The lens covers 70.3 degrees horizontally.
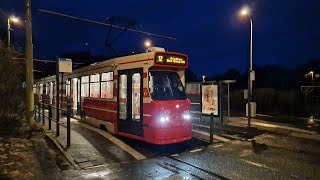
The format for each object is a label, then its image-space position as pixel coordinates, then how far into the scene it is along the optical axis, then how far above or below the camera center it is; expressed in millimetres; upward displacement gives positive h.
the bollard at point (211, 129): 8335 -1368
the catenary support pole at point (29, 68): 9667 +1095
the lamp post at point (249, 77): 11869 +781
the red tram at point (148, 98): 7420 -190
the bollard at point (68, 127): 7351 -1104
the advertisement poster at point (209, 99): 12514 -376
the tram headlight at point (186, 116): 7830 -830
